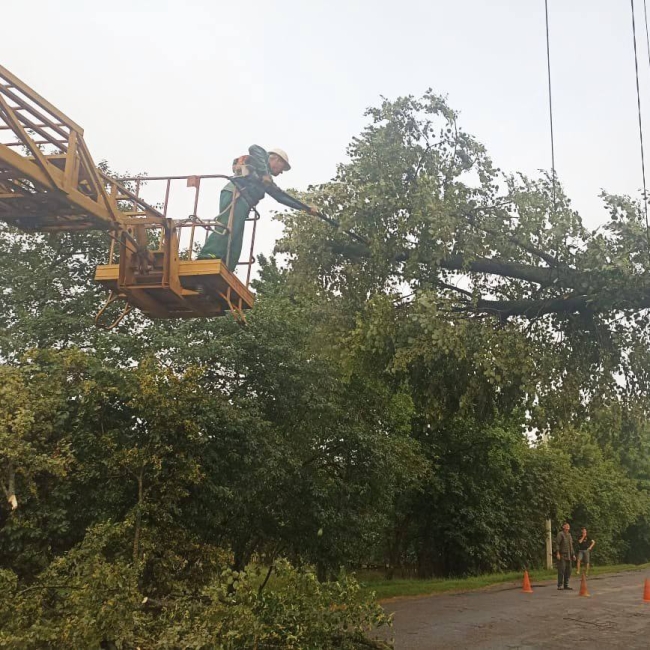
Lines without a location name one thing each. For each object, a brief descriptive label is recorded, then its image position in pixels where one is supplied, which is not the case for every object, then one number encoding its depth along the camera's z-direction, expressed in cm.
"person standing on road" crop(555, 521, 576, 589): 1627
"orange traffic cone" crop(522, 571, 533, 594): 1715
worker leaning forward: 775
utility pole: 2672
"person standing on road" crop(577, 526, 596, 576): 1906
